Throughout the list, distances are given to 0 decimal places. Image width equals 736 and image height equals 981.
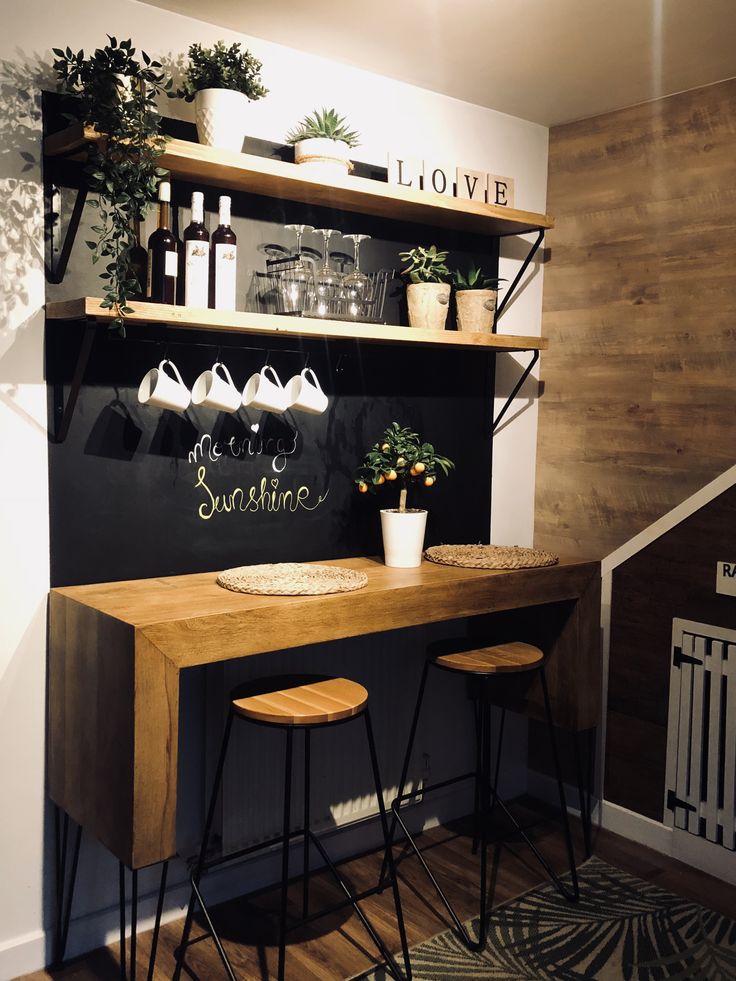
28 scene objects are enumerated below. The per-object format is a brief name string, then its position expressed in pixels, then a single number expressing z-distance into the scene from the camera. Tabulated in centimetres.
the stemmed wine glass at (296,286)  250
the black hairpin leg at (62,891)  235
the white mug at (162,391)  228
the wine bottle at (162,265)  226
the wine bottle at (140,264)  230
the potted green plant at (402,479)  278
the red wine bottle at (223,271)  232
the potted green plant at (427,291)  282
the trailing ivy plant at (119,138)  206
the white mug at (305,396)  253
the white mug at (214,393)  238
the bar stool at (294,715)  218
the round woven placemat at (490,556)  279
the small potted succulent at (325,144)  250
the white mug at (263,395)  246
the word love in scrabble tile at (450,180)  271
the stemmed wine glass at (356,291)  258
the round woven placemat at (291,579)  230
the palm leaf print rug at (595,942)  240
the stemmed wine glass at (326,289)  253
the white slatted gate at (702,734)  288
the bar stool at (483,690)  260
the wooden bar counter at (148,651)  198
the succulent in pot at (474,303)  293
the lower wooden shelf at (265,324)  213
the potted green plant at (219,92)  230
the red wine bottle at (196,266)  227
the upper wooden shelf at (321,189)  220
